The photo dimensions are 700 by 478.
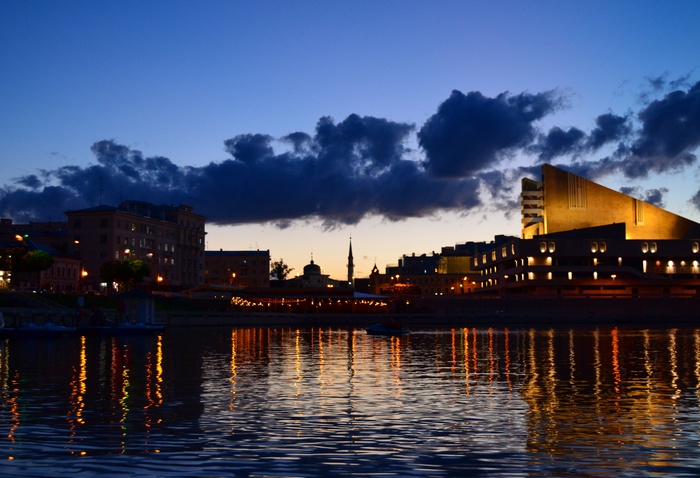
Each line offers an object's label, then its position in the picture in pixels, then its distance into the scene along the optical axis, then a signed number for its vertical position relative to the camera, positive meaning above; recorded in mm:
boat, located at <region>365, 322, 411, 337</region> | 97438 -4202
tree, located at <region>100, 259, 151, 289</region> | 156750 +4773
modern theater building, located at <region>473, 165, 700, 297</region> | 199125 +1536
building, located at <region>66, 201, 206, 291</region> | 180500 +12792
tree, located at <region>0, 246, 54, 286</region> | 135625 +6011
